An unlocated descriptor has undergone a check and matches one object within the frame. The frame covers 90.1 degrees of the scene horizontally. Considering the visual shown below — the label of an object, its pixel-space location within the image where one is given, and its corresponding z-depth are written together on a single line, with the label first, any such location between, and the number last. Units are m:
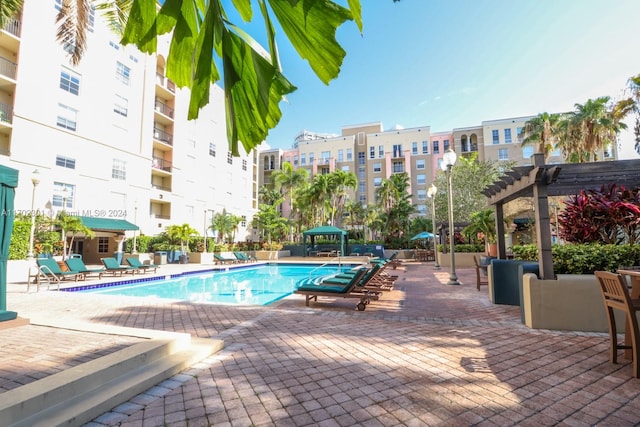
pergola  5.06
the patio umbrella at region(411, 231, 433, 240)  22.95
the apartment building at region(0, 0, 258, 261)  17.31
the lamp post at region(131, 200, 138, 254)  21.16
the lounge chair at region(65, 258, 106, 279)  11.71
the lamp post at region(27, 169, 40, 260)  11.28
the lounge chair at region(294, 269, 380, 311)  6.57
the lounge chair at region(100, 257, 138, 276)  13.05
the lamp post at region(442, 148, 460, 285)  10.28
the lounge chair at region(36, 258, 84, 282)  10.00
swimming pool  10.33
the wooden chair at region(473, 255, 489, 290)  9.00
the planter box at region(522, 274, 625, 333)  4.72
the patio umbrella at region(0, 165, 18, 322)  4.63
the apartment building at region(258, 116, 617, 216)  42.22
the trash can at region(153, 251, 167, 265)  20.22
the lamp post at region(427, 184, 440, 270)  15.46
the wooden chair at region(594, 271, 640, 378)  3.10
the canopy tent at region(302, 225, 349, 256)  23.19
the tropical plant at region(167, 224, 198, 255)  21.95
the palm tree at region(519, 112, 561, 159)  21.67
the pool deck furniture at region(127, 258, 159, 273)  14.02
